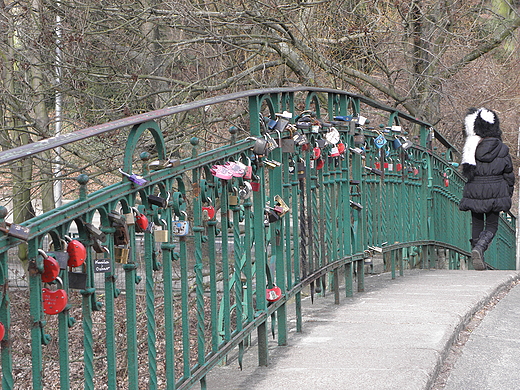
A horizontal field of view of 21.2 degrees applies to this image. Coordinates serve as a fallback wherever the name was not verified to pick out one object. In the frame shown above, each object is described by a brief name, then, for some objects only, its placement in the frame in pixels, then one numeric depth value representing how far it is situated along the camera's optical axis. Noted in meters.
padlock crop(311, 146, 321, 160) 7.74
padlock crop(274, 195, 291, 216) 6.54
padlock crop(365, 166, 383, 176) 9.94
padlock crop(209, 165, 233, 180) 5.07
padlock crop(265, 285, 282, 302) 6.43
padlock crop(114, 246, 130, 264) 3.85
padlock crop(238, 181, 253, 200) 5.65
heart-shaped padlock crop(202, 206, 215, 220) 5.00
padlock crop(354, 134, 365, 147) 9.49
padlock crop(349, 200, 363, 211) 9.24
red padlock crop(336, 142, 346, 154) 8.63
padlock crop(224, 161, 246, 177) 5.32
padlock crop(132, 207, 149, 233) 3.98
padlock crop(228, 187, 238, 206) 5.52
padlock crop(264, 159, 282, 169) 6.22
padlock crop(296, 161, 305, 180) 7.27
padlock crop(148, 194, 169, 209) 4.14
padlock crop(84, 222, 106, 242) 3.50
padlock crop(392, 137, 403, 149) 11.22
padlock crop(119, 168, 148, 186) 3.83
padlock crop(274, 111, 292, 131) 6.53
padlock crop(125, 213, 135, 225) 3.82
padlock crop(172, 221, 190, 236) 4.49
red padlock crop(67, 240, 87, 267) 3.34
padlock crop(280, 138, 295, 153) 6.78
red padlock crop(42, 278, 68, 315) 3.25
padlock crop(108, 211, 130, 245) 3.72
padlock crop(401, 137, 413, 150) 11.55
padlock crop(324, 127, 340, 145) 8.24
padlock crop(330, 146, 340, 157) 8.41
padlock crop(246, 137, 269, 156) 5.88
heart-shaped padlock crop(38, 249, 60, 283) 3.13
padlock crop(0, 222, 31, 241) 2.79
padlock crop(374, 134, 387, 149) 10.33
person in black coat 15.02
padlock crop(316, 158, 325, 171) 8.00
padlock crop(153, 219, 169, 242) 4.19
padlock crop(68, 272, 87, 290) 3.46
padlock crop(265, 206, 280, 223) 6.36
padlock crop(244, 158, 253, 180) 5.61
